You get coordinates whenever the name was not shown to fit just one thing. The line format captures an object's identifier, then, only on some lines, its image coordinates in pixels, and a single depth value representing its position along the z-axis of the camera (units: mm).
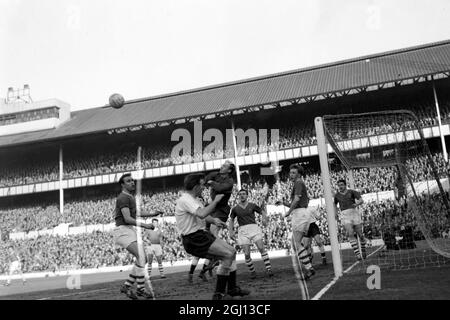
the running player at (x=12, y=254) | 31266
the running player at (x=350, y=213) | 11383
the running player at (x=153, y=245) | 13920
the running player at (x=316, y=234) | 10969
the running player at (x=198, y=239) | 6348
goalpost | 8898
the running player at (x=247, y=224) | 10562
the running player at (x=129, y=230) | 7703
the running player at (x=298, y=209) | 8898
